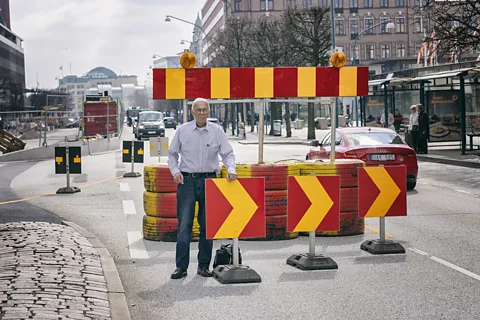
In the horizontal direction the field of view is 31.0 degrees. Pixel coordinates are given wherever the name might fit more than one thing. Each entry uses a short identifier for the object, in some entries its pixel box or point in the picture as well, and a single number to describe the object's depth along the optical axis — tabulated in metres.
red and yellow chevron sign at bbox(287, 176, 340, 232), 9.20
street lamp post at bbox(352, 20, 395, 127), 62.12
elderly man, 8.74
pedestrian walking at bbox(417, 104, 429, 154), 30.27
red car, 17.50
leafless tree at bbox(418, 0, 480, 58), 26.99
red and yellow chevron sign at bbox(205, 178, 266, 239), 8.49
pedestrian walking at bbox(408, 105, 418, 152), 30.38
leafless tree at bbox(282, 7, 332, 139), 54.75
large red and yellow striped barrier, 11.38
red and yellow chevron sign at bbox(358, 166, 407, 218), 10.12
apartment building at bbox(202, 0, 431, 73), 118.69
